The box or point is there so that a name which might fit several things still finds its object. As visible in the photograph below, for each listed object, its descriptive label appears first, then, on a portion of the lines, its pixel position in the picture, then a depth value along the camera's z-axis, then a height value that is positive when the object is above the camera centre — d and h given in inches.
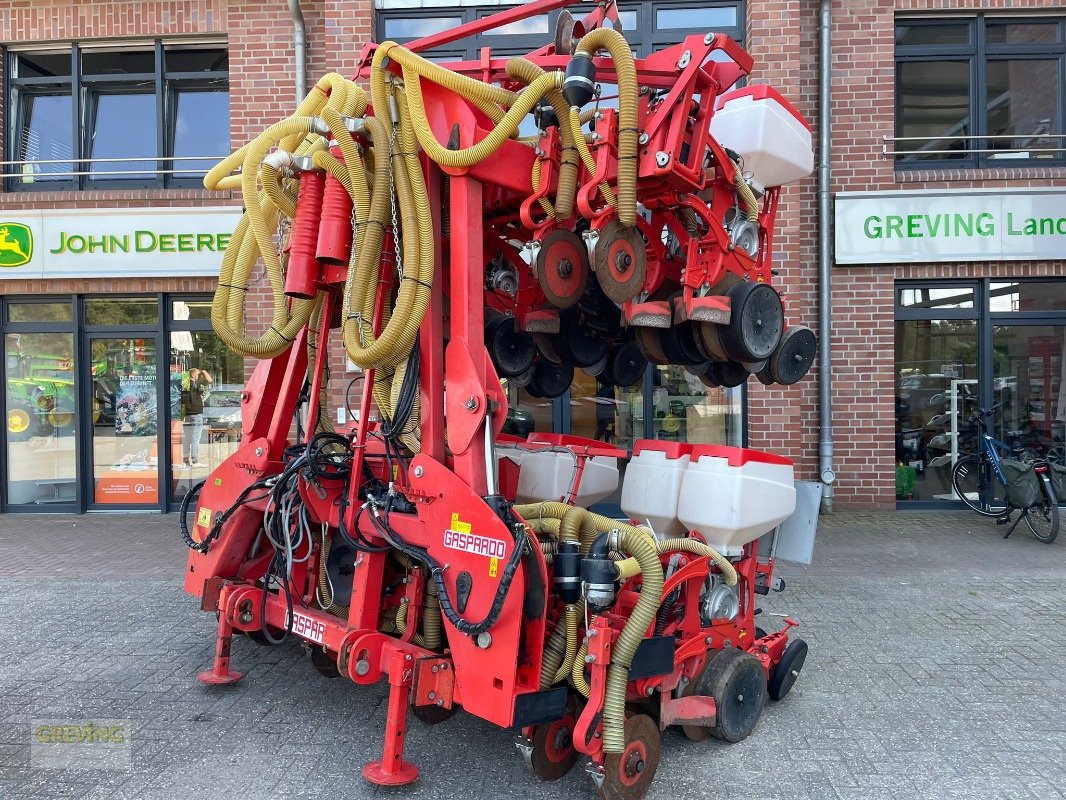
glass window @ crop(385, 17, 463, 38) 344.2 +158.9
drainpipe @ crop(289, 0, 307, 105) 333.1 +144.5
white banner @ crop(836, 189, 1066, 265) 332.2 +69.0
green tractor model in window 369.7 -5.2
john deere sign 344.2 +65.2
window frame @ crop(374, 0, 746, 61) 335.3 +152.4
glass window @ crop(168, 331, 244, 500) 366.3 -9.9
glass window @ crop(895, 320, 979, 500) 351.9 -7.3
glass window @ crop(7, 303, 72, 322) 364.8 +35.8
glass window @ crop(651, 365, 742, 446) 335.9 -9.6
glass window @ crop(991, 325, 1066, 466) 353.1 +0.3
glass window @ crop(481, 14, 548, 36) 337.1 +155.0
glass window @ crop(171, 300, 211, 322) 359.9 +37.0
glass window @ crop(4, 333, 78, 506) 369.1 -16.0
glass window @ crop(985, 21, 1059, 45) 350.6 +158.3
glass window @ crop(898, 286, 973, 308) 346.3 +40.3
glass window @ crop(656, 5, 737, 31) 336.2 +159.1
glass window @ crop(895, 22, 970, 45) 350.0 +157.7
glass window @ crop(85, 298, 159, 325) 361.4 +35.9
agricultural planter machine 119.2 -0.7
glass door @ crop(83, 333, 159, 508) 366.0 -15.9
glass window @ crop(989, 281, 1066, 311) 346.6 +40.9
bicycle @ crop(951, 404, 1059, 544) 302.5 -41.7
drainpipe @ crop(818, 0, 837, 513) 329.1 +56.3
